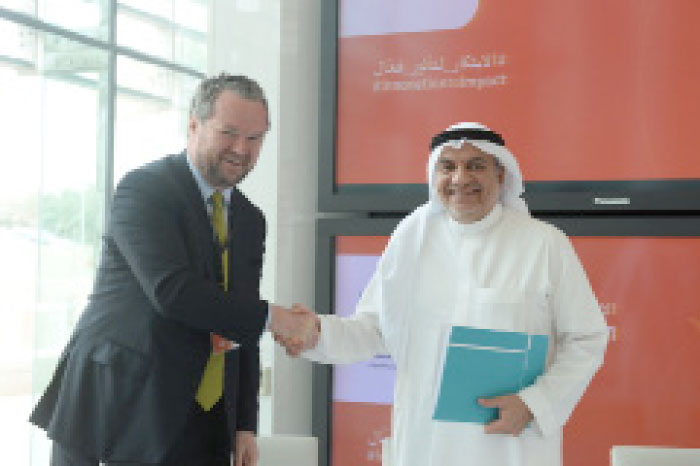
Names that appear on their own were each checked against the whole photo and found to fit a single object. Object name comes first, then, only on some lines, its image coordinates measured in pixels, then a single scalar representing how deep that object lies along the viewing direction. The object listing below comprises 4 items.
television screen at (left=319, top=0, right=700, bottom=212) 3.76
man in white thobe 2.75
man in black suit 2.48
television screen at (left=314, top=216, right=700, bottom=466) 3.71
